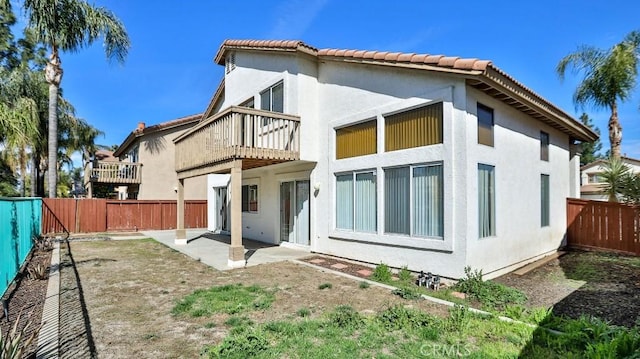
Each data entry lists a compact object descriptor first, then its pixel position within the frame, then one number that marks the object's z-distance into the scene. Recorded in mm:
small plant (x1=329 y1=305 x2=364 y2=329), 4875
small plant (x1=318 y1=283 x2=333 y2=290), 6922
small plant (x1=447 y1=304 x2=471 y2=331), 4711
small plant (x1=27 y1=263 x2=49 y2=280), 7436
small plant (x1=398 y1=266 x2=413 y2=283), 7453
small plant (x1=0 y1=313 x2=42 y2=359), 3191
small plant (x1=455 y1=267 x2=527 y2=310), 6051
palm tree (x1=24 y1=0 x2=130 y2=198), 15925
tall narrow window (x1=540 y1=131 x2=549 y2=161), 10200
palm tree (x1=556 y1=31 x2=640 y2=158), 14500
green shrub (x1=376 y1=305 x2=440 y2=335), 4820
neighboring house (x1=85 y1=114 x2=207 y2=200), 23703
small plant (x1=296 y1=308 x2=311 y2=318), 5365
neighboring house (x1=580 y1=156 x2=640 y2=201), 24109
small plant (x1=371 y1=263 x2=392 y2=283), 7492
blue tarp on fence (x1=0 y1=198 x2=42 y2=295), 6172
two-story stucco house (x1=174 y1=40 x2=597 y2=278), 7203
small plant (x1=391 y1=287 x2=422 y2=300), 6175
